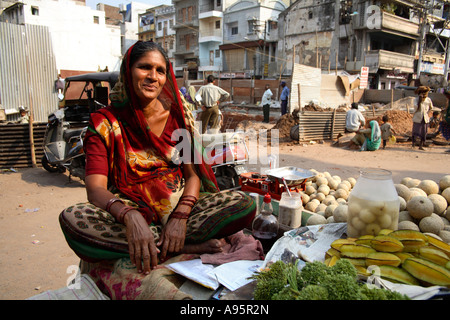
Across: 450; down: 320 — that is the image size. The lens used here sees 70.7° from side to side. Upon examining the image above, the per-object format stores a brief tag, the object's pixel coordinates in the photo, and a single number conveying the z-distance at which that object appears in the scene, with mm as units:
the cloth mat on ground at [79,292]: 1631
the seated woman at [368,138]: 9250
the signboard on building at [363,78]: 18219
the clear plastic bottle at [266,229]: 2373
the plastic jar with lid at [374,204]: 1766
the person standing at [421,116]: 9547
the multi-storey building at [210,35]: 34969
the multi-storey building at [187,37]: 38219
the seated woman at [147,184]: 1785
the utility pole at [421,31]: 26220
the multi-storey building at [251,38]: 30067
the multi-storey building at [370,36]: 23766
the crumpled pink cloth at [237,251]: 1879
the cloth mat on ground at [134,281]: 1504
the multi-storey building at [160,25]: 43625
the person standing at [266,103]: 14527
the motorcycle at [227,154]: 5000
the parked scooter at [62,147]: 5805
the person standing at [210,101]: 8484
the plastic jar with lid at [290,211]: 2562
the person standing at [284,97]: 14430
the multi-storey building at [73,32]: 25875
